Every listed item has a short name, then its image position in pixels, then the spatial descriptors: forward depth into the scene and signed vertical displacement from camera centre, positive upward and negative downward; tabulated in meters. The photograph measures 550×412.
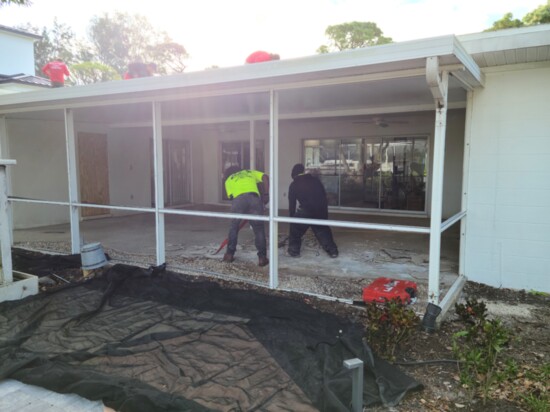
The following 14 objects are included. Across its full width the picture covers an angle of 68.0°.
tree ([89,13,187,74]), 35.78 +10.98
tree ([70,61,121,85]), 29.62 +7.00
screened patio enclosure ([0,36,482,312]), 3.88 +0.74
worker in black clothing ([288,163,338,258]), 6.46 -0.65
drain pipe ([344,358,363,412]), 2.44 -1.33
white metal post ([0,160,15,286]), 4.51 -0.77
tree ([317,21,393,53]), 29.27 +9.65
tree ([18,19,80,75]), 32.69 +10.04
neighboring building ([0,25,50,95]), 14.12 +4.12
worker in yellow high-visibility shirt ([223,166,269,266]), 5.90 -0.54
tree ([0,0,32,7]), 7.01 +2.84
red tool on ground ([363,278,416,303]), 4.13 -1.28
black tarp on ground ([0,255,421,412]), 2.66 -1.46
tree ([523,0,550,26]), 19.88 +7.79
